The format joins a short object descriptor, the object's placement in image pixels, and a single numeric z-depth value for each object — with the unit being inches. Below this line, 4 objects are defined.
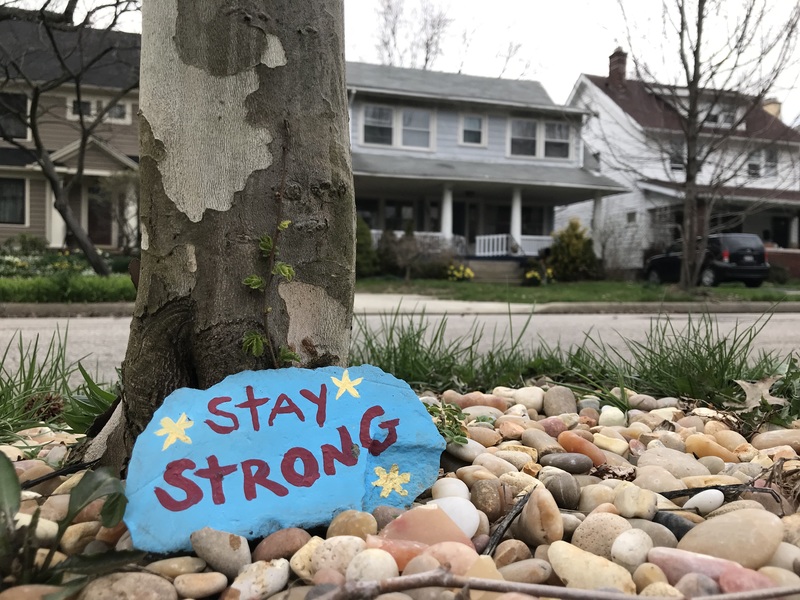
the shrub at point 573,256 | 732.7
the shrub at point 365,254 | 647.8
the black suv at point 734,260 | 671.8
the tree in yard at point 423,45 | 1057.5
